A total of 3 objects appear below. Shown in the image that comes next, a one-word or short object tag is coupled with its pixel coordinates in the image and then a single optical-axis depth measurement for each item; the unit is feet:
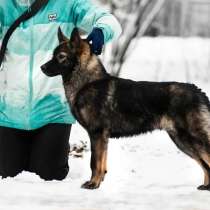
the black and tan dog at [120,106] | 31.71
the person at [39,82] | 34.06
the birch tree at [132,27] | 80.48
